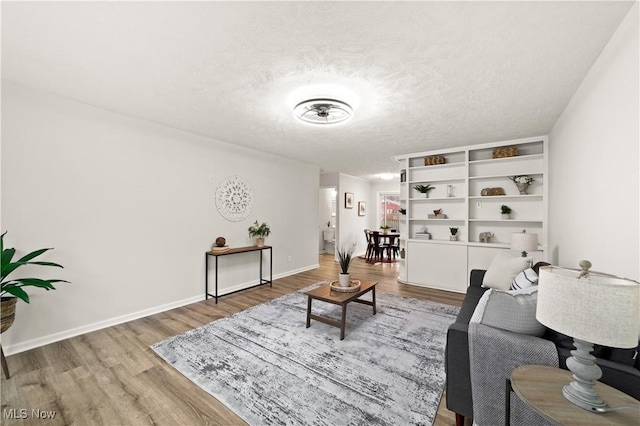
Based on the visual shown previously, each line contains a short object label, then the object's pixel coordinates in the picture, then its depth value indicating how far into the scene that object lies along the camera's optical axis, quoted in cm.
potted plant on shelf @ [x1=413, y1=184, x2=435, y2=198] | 499
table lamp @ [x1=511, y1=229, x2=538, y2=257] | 328
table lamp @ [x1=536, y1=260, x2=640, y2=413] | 93
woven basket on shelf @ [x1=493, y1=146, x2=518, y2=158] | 419
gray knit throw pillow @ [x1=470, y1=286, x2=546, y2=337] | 145
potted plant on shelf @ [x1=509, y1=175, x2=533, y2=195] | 405
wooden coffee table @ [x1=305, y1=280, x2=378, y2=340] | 276
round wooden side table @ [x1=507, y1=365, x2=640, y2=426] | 97
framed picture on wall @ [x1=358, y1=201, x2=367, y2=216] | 838
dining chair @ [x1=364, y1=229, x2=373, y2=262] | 729
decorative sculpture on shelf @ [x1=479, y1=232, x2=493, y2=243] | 444
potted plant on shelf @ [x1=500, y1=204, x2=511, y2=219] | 425
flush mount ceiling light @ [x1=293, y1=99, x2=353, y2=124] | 249
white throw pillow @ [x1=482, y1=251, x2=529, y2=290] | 276
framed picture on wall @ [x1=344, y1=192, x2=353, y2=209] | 766
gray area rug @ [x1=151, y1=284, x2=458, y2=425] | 177
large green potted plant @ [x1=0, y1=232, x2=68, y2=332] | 196
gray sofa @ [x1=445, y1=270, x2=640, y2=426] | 121
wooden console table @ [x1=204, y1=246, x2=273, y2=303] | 391
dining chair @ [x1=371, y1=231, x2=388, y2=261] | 709
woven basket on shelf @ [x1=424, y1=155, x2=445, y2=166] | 482
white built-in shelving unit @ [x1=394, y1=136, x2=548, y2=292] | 416
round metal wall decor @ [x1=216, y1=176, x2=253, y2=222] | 423
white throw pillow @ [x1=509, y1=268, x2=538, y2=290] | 204
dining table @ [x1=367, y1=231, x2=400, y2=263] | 705
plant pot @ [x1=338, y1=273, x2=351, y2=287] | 305
